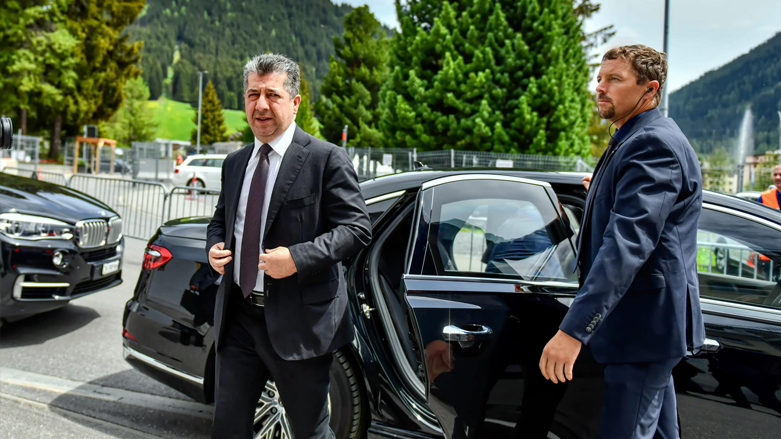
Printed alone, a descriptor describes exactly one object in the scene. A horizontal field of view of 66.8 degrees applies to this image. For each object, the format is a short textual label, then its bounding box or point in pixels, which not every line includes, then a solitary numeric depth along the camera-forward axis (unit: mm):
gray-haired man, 1997
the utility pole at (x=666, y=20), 11578
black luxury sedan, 2172
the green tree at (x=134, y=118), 72750
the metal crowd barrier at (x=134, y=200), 9594
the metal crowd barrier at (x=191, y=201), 9016
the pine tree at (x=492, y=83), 20688
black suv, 4484
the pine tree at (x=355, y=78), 40469
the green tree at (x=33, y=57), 33594
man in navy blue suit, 1677
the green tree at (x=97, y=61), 39375
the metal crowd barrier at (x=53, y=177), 11828
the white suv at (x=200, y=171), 24000
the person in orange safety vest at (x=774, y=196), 6094
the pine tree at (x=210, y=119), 88562
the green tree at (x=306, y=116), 49144
